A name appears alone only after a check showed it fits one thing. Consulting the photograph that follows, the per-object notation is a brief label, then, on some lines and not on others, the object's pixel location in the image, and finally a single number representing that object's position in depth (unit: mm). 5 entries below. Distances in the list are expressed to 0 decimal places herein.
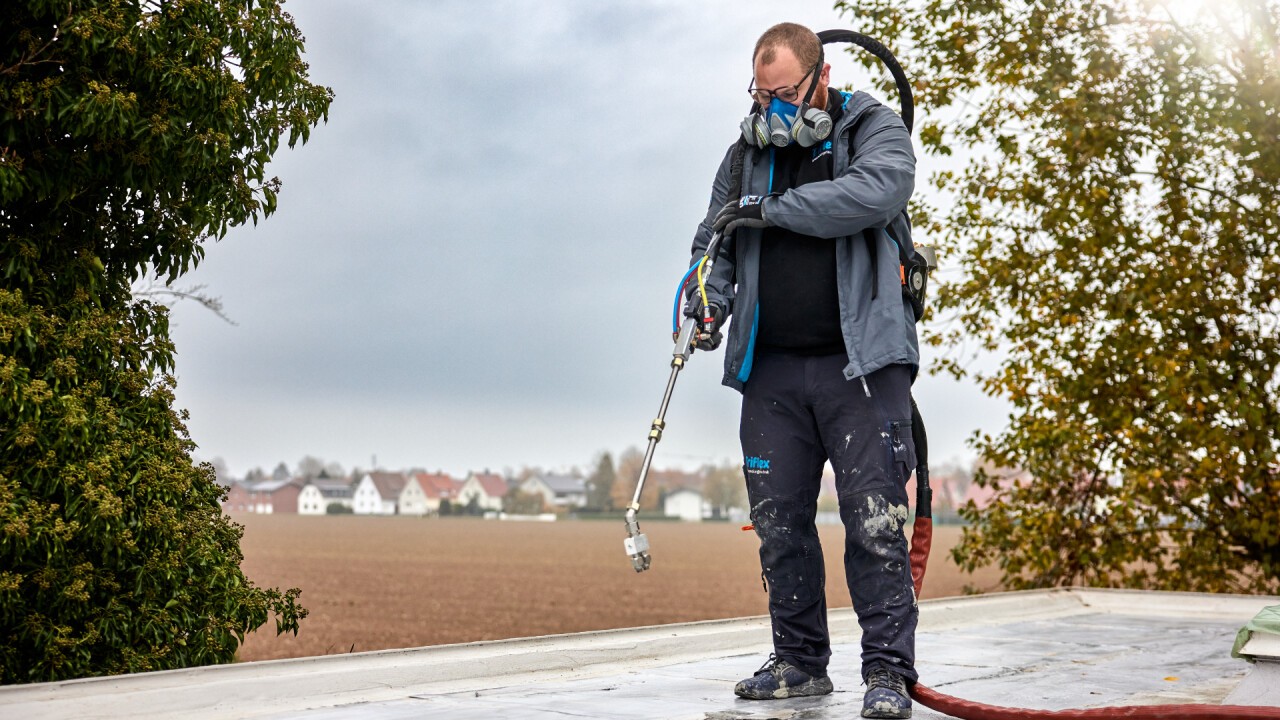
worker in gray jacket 3025
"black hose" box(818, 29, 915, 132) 3426
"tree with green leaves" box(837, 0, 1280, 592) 8977
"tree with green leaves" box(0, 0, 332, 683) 3906
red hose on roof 2518
